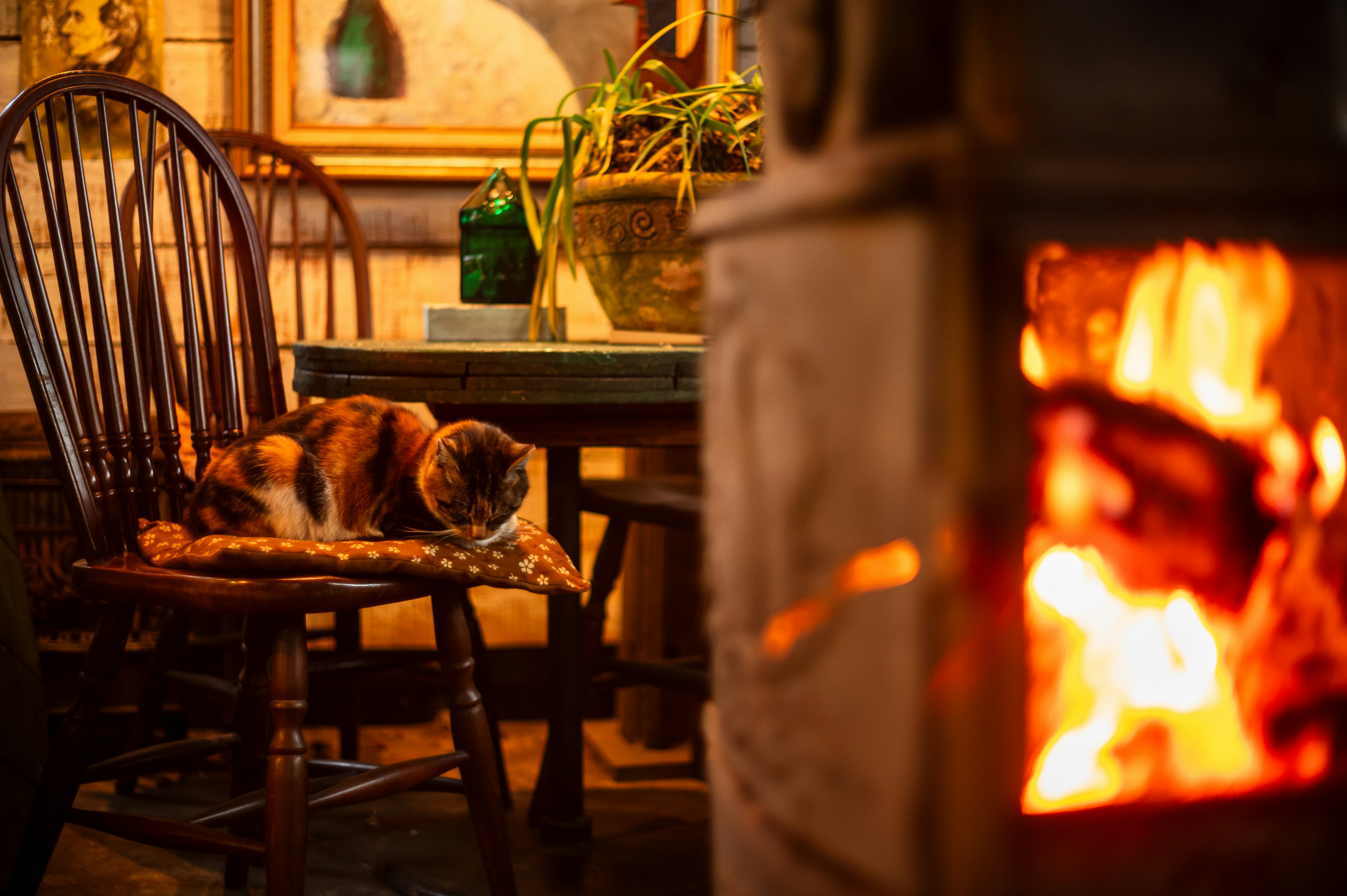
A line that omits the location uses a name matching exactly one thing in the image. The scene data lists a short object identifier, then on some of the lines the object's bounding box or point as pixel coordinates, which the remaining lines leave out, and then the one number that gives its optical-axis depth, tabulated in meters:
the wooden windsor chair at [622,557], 1.68
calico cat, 1.32
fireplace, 0.64
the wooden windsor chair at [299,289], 1.82
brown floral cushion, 1.21
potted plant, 1.51
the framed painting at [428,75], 2.29
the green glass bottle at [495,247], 1.77
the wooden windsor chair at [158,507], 1.21
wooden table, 1.35
